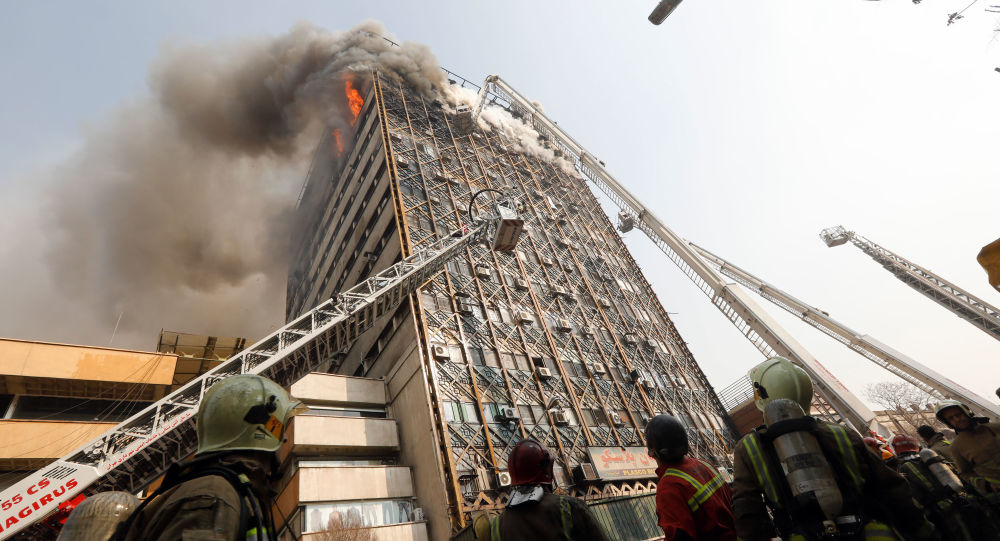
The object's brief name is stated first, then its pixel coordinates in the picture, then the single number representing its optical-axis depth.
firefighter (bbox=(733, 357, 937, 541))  2.45
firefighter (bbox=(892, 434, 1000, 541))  5.27
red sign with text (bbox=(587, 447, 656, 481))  14.53
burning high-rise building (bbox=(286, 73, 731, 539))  13.87
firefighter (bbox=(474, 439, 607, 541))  3.12
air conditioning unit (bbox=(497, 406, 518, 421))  14.34
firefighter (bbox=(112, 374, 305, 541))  1.72
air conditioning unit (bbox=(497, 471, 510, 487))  12.50
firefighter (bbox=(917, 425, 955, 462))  6.62
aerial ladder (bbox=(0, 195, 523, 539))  8.15
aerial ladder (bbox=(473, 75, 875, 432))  17.06
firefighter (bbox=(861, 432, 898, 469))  6.15
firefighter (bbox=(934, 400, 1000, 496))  5.21
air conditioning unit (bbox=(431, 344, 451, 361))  14.77
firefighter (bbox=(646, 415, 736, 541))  3.13
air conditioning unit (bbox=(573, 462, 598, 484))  13.73
